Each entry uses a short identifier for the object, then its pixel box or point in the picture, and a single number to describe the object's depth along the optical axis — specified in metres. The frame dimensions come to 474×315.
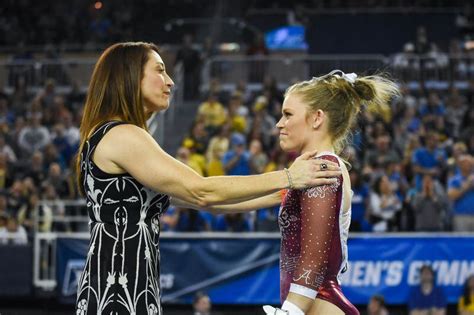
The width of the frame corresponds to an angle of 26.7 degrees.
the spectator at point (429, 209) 12.05
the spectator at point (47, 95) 17.69
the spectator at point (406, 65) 18.38
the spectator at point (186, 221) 12.37
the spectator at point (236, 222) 12.28
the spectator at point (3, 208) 12.87
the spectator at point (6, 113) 17.61
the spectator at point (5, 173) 14.46
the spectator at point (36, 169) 14.56
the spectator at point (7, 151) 15.24
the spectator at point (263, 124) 14.58
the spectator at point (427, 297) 11.30
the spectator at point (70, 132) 15.63
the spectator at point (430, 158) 13.66
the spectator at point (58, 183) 13.98
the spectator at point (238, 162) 13.34
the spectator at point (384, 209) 12.27
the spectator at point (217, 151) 13.38
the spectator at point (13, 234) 12.20
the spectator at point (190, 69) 18.08
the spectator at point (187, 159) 13.24
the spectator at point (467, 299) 11.25
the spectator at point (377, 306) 10.80
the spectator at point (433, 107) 16.33
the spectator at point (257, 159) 13.13
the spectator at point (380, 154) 13.73
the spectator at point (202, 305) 11.00
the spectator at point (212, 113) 15.45
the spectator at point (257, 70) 18.80
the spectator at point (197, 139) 14.41
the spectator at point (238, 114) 15.18
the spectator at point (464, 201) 12.20
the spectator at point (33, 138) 15.91
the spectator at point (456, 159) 13.01
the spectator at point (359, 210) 12.22
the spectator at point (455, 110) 16.00
